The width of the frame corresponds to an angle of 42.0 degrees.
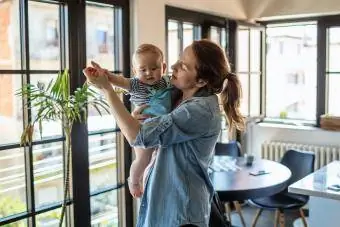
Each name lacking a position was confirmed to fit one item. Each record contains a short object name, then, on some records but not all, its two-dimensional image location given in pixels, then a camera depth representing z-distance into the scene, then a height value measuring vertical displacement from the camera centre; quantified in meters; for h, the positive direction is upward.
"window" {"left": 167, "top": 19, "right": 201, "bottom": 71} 3.91 +0.44
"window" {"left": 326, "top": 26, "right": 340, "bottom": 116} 4.75 +0.13
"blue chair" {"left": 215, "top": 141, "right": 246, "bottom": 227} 4.30 -0.66
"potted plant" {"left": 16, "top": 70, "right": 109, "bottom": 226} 2.49 -0.10
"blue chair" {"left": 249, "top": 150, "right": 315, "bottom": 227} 3.77 -1.00
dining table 2.98 -0.70
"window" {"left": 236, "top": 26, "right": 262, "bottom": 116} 4.85 +0.21
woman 1.40 -0.17
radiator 4.57 -0.73
